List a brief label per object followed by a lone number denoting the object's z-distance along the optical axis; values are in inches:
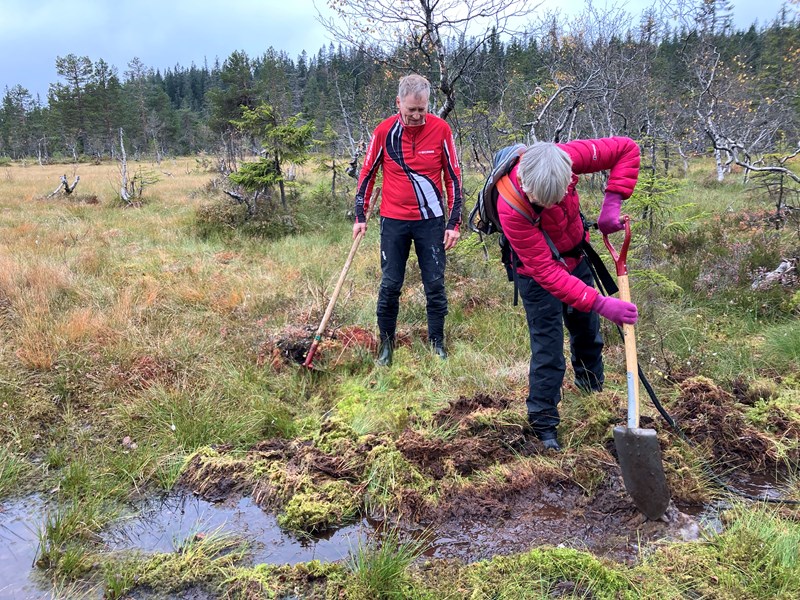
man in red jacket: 159.8
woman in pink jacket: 97.0
